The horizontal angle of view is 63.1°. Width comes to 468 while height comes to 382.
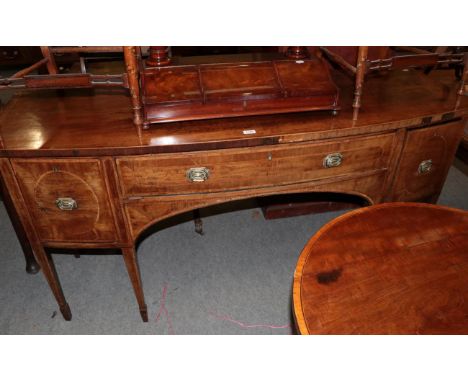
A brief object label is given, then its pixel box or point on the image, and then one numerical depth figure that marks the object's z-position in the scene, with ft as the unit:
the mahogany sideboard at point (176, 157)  5.07
